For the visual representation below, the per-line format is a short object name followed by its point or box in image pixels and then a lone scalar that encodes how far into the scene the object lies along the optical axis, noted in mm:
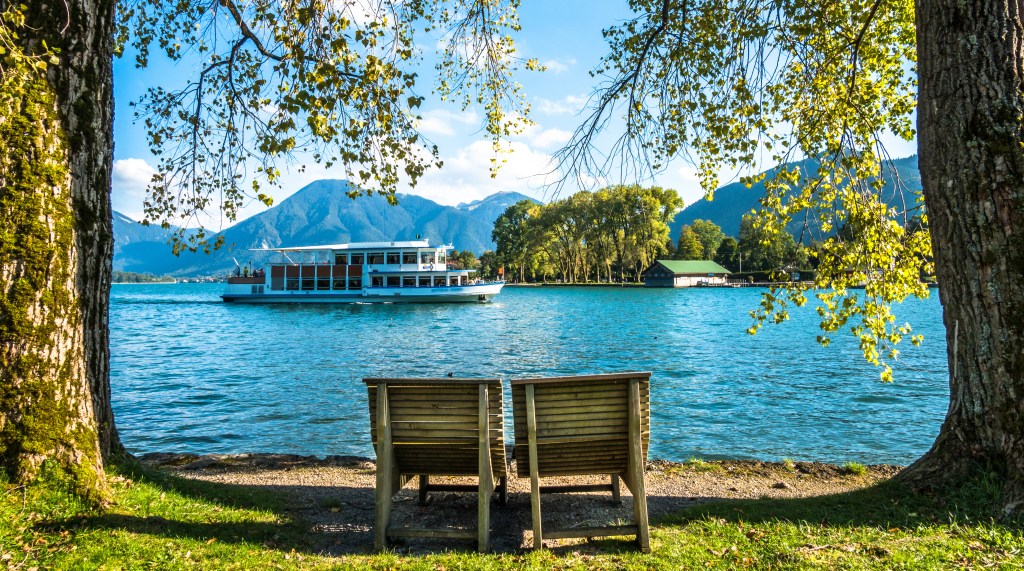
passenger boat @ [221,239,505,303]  55312
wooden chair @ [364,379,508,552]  3746
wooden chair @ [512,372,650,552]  3670
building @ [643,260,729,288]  100375
